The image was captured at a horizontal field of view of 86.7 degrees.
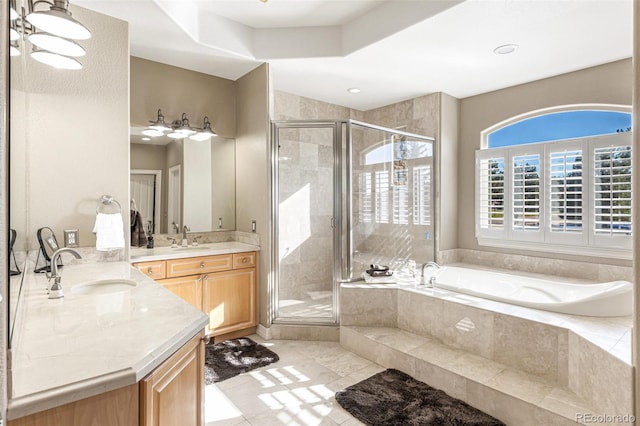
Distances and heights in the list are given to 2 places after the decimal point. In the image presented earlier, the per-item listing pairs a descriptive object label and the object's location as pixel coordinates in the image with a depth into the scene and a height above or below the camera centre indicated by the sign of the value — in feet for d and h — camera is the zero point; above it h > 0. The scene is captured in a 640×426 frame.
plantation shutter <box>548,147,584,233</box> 10.86 +0.68
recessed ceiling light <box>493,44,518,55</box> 9.57 +4.70
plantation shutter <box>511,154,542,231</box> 11.87 +0.69
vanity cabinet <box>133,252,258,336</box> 9.73 -2.23
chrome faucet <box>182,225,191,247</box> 11.48 -0.80
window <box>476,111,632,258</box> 10.09 +0.57
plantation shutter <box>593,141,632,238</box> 9.91 +0.64
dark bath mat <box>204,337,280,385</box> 8.85 -4.18
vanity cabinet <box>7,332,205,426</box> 3.01 -1.92
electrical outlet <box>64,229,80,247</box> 7.96 -0.62
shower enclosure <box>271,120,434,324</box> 11.26 +0.00
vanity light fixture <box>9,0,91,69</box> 4.61 +2.59
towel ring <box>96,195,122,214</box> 8.41 +0.27
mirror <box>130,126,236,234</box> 11.01 +1.02
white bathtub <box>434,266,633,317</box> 7.82 -2.29
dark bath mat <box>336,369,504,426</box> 6.85 -4.19
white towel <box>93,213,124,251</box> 7.97 -0.48
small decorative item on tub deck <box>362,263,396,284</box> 11.07 -2.08
